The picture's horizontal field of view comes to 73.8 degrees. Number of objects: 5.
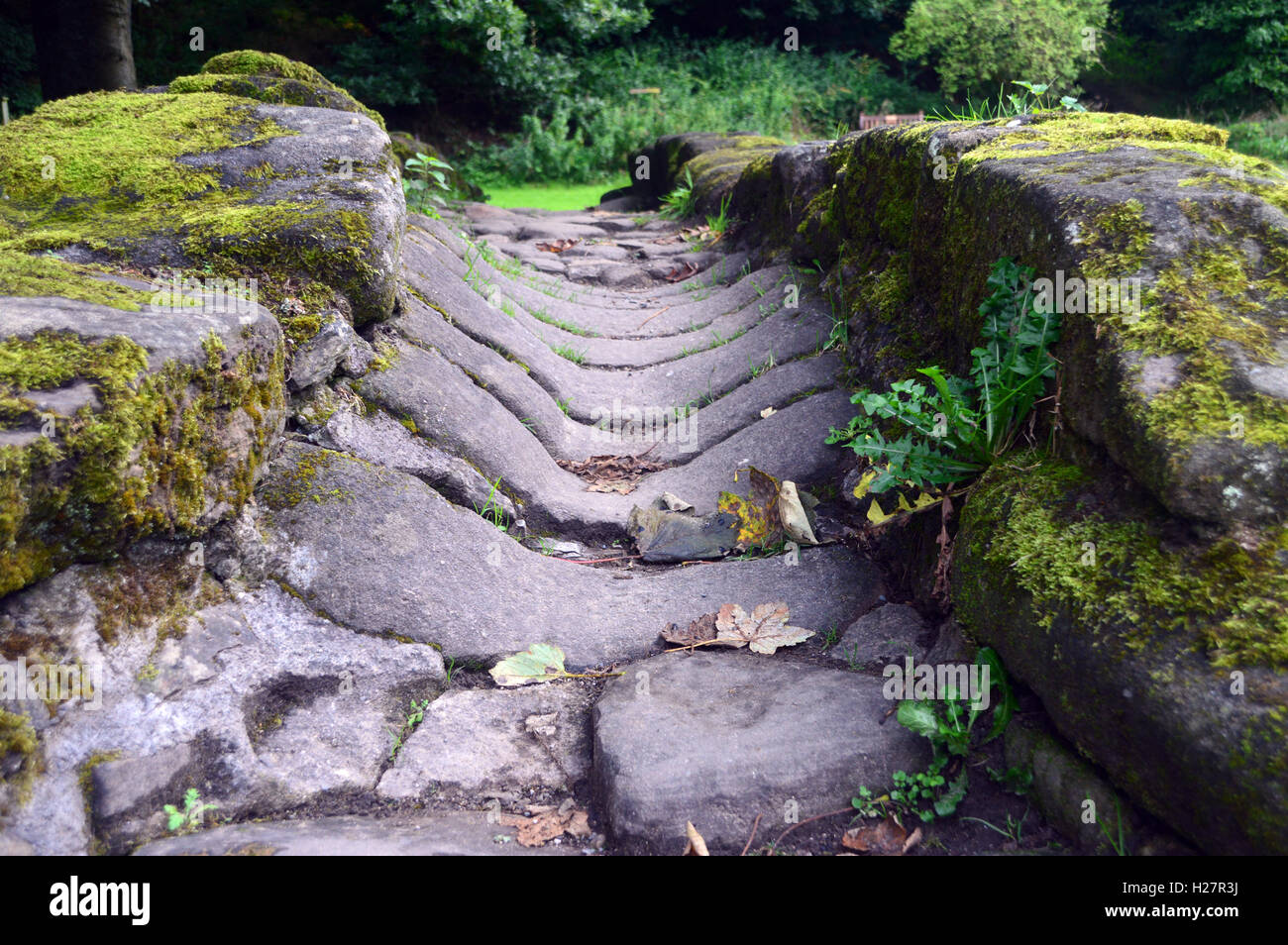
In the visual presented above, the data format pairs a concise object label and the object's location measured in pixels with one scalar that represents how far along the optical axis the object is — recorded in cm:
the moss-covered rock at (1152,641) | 133
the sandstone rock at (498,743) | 189
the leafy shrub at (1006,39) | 1474
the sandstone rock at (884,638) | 220
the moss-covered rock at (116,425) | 157
